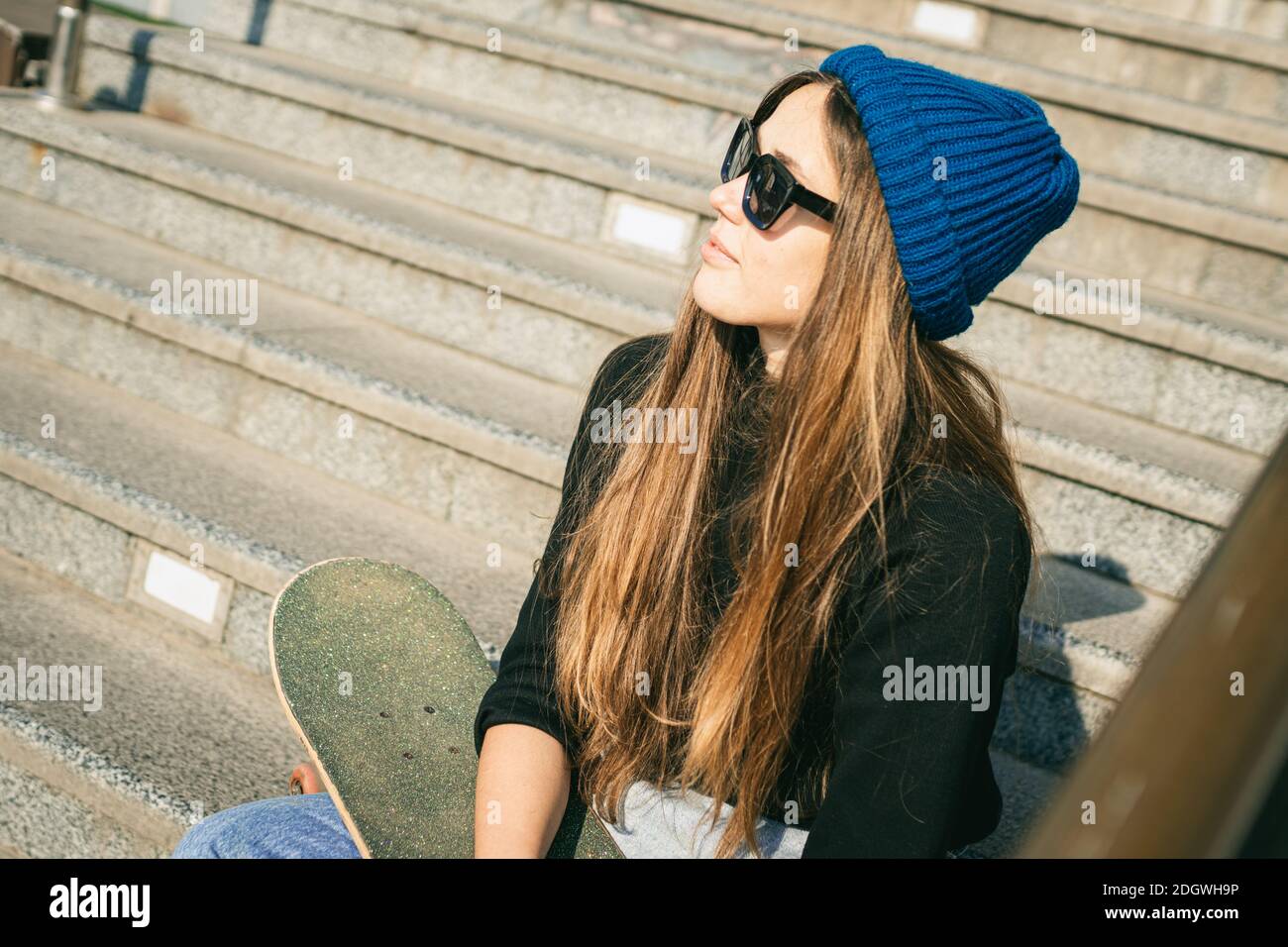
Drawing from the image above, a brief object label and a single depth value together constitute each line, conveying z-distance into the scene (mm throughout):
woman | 1285
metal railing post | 3713
